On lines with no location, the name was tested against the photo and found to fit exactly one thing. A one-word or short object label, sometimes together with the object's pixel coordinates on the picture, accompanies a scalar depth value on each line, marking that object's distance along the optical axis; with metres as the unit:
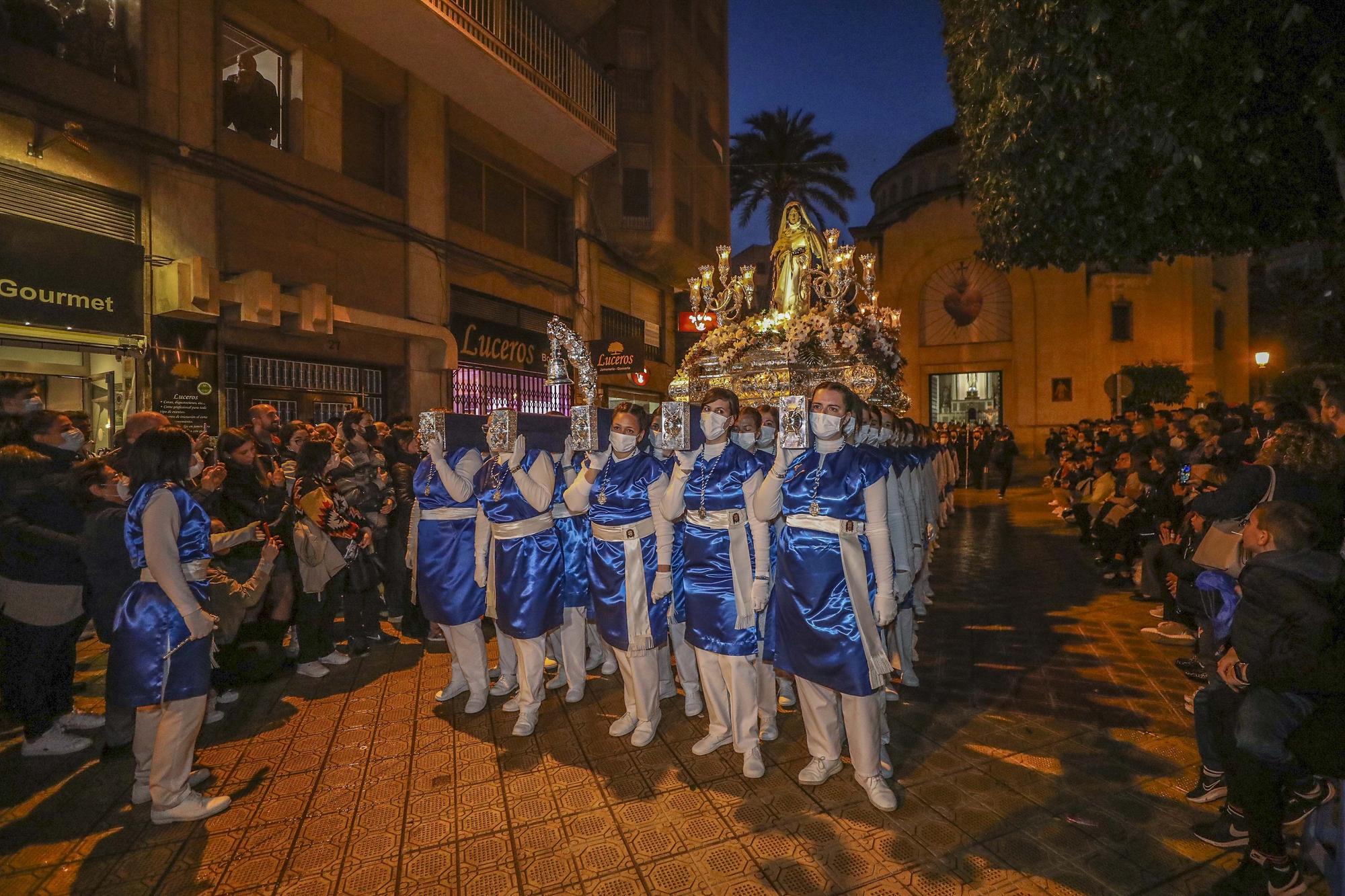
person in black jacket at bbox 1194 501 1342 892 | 2.68
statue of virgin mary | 8.18
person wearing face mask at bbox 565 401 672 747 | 4.34
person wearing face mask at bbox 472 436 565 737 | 4.64
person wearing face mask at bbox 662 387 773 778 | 3.96
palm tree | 30.45
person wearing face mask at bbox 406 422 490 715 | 4.89
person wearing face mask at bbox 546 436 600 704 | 4.95
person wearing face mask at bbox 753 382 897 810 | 3.57
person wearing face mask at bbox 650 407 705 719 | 4.54
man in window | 10.15
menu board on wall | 8.58
